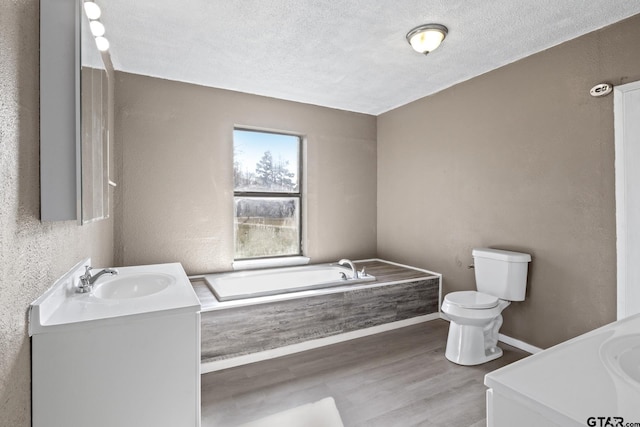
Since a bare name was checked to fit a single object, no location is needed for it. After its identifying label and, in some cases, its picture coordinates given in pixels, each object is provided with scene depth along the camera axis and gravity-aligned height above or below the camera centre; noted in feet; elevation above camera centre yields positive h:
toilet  8.23 -2.40
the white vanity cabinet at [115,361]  4.00 -1.95
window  12.00 +0.76
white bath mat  6.18 -3.97
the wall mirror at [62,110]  4.05 +1.31
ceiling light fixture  7.28 +4.04
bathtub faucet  10.67 -1.96
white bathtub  10.13 -2.22
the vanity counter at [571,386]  1.94 -1.15
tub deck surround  8.14 -2.82
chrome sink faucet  5.31 -1.12
